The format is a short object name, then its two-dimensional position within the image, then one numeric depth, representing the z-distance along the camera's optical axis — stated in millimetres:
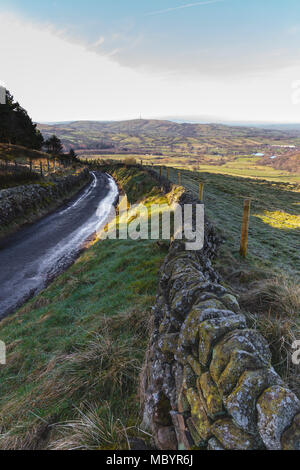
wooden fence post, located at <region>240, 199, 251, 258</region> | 8734
